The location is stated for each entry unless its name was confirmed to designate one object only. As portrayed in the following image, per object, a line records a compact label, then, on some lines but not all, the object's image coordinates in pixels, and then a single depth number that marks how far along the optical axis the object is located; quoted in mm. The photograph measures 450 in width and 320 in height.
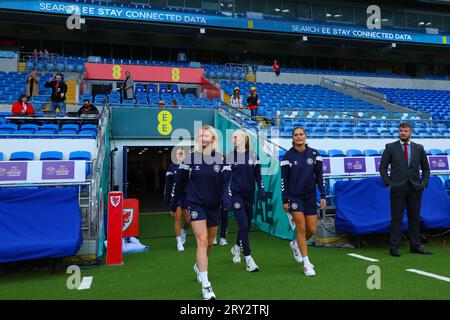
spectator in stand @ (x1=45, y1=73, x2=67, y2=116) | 11211
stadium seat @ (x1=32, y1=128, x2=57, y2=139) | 9344
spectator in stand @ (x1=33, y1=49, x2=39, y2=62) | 20492
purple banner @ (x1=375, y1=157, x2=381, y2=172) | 8421
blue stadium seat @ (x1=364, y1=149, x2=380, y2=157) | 10192
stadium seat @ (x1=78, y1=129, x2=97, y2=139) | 9708
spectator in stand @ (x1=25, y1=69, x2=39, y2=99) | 11948
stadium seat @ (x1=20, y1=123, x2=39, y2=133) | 9893
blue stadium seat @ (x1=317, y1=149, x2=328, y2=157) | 9698
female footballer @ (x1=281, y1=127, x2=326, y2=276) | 4953
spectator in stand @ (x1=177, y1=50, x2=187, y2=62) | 25750
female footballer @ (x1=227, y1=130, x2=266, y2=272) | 5395
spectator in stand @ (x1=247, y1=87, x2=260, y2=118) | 13406
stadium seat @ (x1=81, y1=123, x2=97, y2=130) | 10593
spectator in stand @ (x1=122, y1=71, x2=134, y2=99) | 13883
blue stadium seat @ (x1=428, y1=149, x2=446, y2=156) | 10615
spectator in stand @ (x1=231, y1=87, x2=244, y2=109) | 13671
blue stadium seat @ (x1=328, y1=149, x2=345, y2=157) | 9758
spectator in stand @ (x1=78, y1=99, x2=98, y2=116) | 11414
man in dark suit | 5844
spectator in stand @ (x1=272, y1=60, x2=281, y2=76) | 24281
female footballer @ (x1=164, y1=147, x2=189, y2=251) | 6571
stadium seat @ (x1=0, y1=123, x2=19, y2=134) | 9773
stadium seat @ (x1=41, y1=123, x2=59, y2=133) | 10183
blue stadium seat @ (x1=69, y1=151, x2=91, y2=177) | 8547
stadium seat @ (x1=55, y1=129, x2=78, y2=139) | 9547
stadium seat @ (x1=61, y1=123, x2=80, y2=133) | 10367
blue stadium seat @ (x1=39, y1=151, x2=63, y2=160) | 8648
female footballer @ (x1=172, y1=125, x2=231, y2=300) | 4016
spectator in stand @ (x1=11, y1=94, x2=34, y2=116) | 10664
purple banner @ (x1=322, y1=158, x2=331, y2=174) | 7847
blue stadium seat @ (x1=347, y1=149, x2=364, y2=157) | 9882
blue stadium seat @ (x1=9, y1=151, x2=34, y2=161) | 8617
